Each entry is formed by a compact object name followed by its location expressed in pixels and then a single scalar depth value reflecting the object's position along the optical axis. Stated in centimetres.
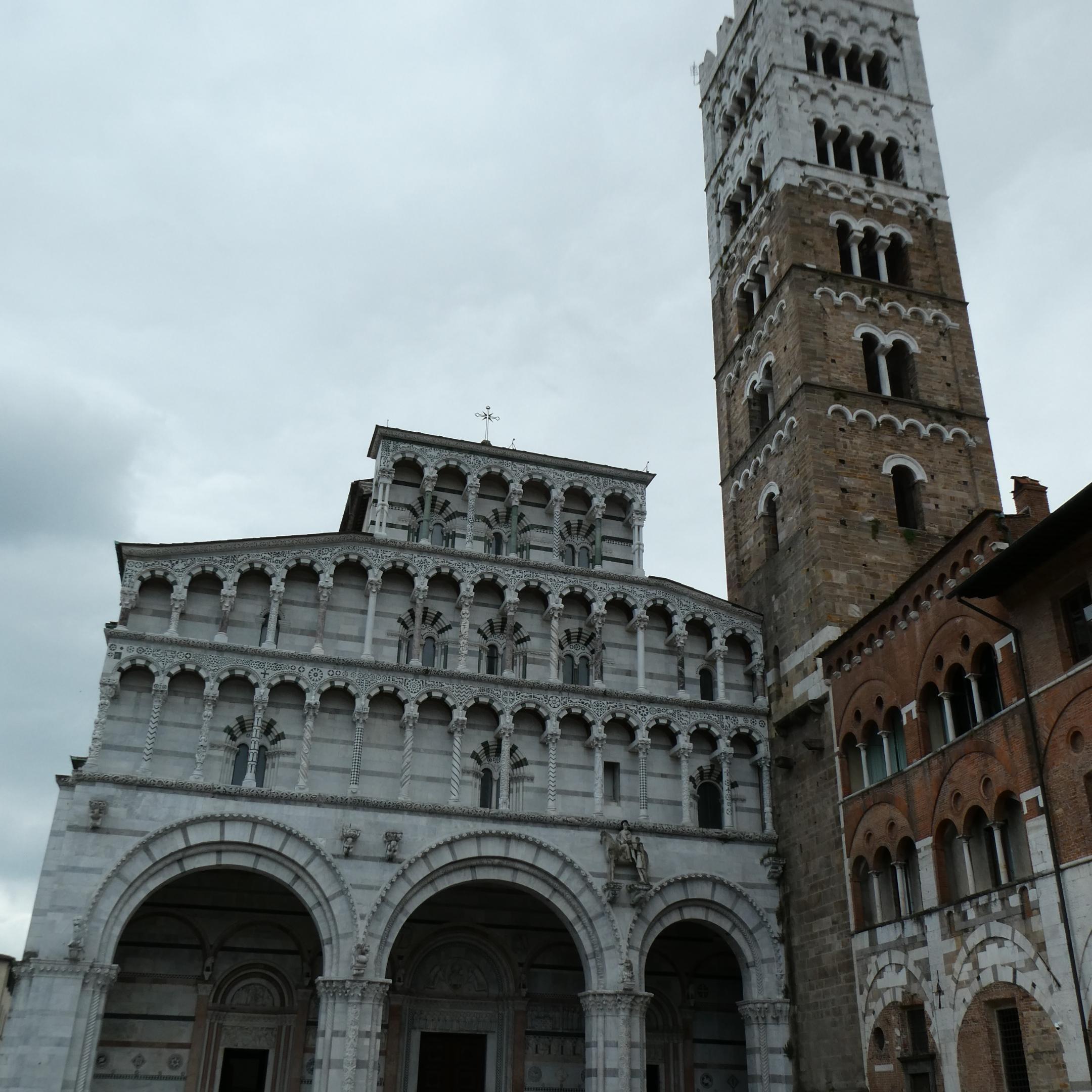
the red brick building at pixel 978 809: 1557
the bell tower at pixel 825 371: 2336
